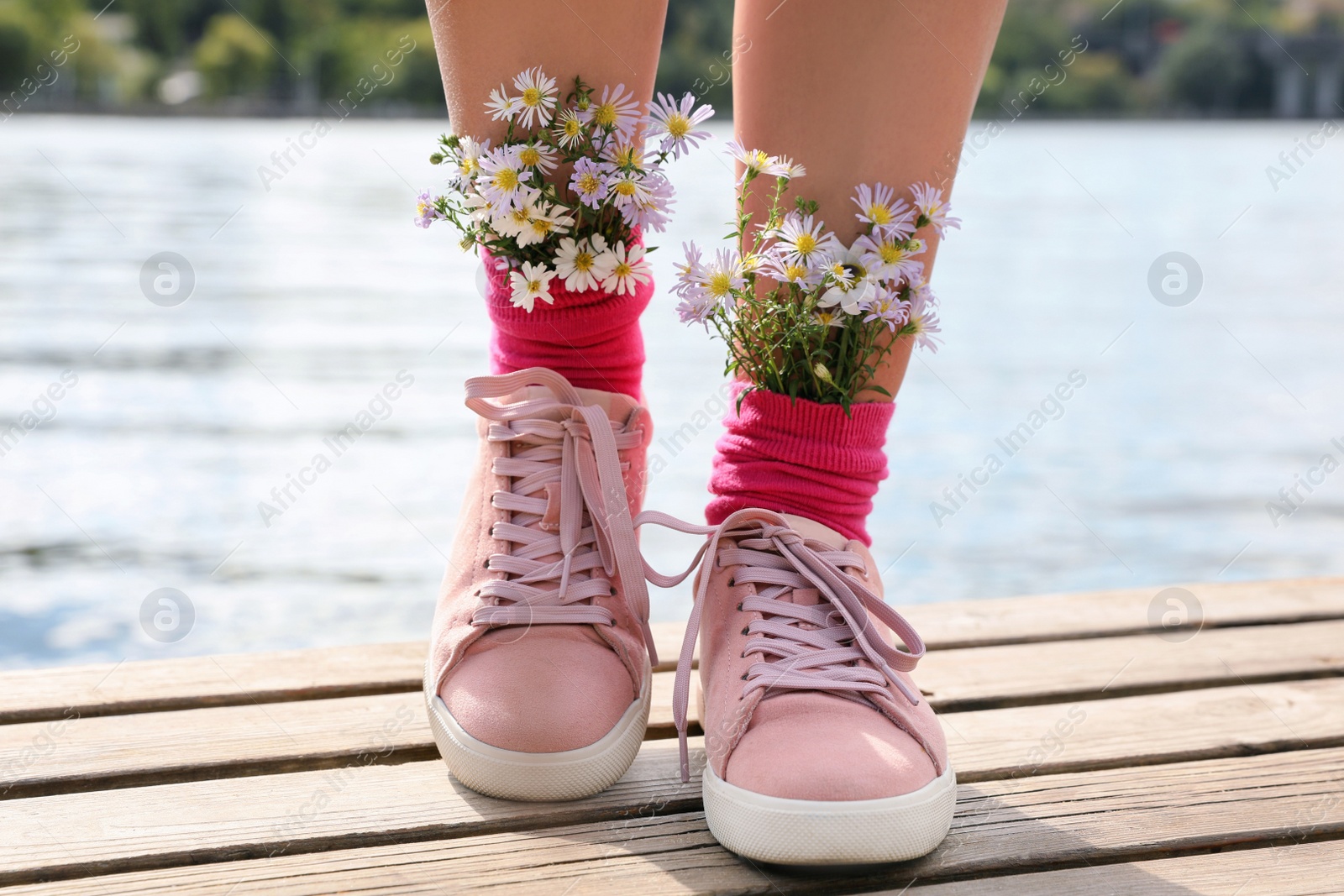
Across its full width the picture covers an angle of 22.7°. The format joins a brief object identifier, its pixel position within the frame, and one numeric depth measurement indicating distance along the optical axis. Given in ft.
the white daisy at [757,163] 4.76
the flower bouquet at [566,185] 4.78
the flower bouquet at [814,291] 4.74
